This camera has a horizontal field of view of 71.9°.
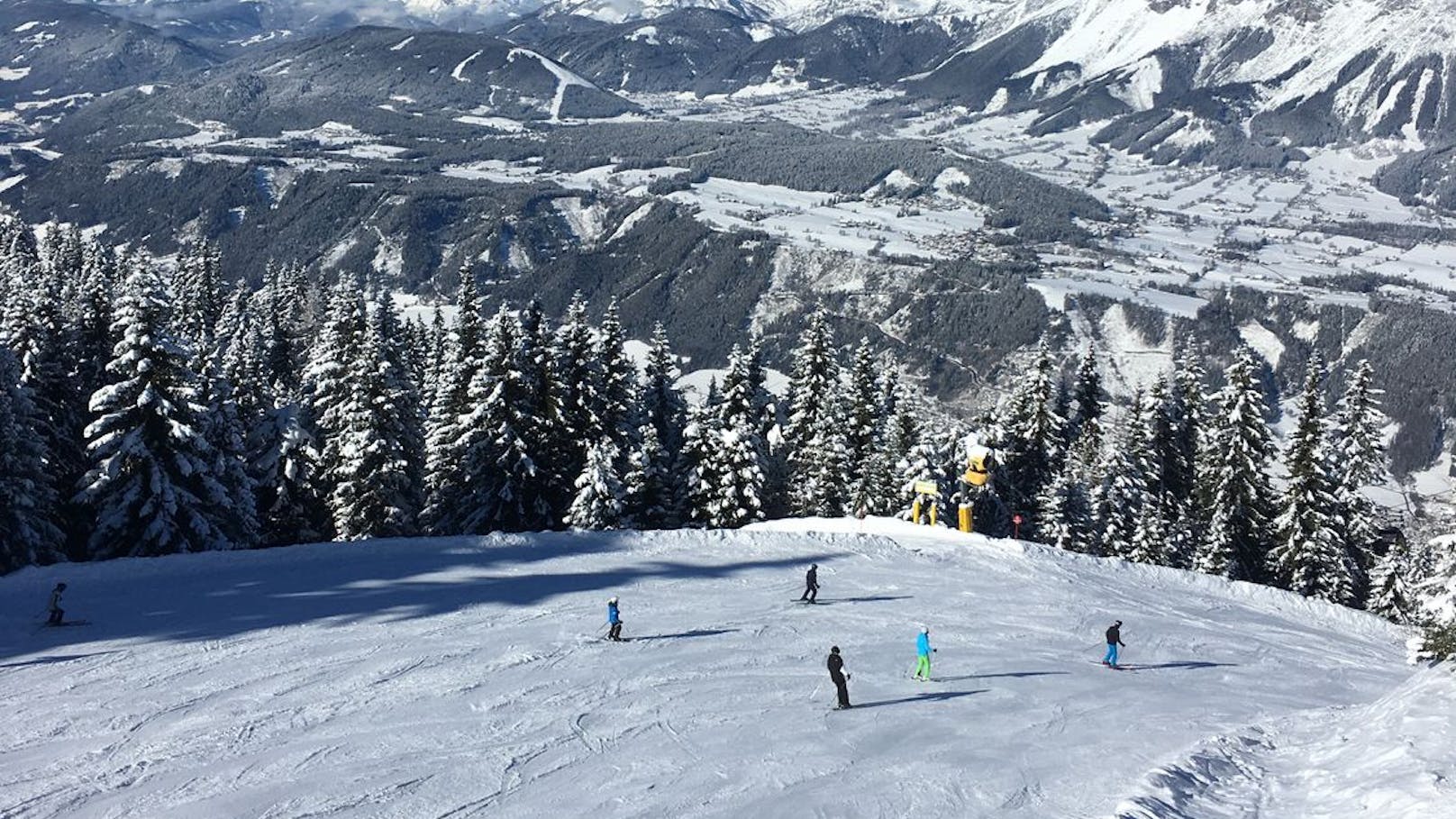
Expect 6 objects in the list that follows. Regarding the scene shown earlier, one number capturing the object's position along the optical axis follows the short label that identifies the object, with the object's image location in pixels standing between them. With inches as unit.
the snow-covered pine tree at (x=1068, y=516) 1972.2
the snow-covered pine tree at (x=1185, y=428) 2183.8
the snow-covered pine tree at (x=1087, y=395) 2343.8
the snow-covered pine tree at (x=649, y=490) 1796.3
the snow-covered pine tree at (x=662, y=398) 2181.3
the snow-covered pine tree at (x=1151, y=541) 1946.4
